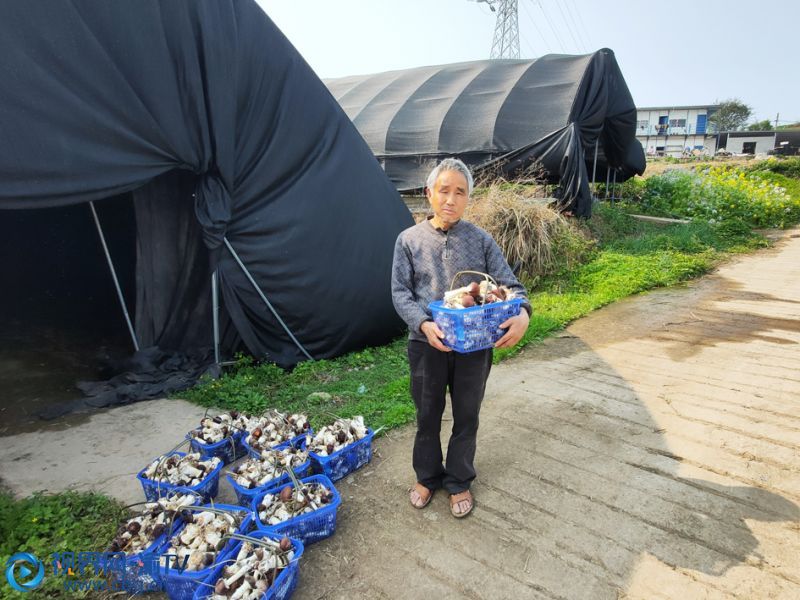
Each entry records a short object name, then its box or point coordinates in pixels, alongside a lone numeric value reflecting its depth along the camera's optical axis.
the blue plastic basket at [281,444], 2.62
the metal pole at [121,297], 4.59
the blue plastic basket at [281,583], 1.72
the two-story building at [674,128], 48.16
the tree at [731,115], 54.25
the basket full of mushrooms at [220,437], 2.76
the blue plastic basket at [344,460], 2.55
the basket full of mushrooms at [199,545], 1.80
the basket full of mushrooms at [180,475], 2.37
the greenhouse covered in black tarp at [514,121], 8.63
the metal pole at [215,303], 3.98
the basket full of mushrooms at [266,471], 2.32
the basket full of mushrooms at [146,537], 1.89
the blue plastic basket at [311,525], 2.06
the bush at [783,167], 21.09
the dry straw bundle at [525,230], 6.70
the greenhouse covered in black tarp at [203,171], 2.81
